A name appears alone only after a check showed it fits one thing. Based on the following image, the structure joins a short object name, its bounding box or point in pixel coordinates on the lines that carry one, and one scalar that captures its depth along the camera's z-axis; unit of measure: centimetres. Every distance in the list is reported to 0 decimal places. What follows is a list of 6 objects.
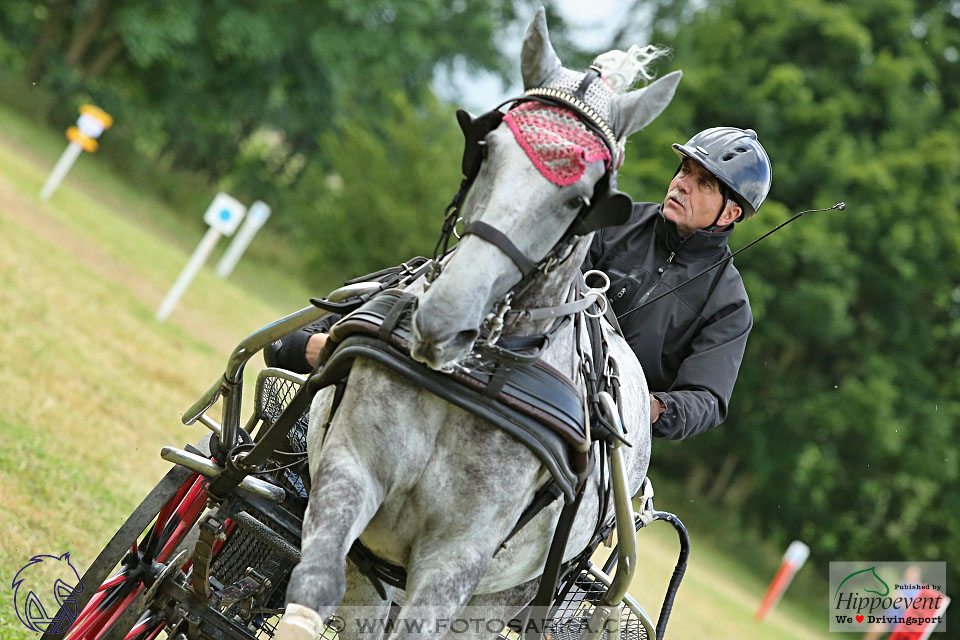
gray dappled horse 538
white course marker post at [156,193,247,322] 2711
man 907
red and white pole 3144
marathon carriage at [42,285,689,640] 690
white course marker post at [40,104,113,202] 3506
